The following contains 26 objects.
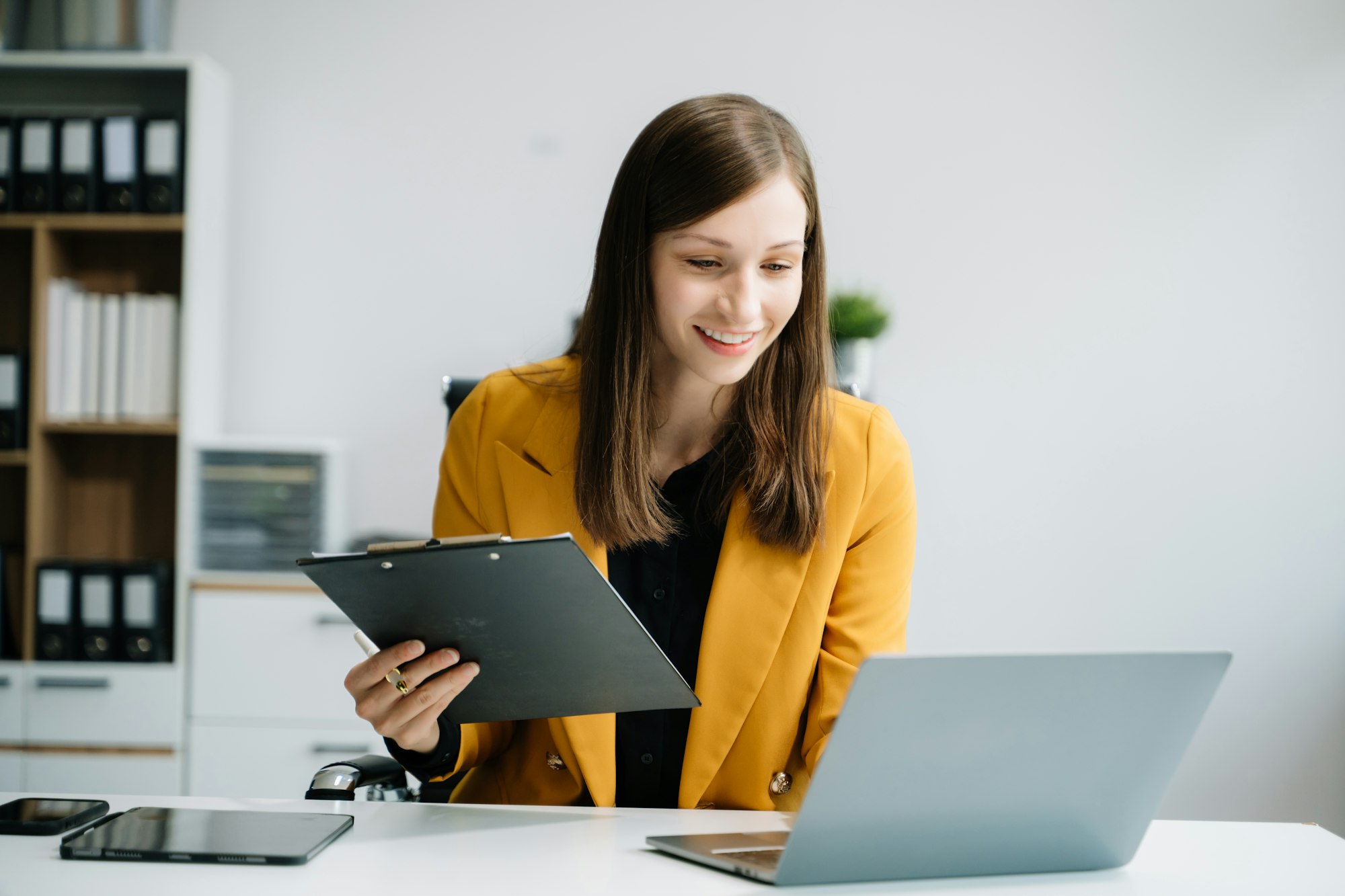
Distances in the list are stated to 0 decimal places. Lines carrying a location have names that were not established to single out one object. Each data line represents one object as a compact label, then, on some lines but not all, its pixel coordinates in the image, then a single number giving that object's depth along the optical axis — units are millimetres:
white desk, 780
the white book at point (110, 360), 2641
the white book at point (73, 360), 2629
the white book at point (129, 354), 2645
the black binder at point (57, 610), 2570
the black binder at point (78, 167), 2609
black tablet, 815
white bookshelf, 2555
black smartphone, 873
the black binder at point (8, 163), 2621
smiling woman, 1189
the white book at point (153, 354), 2648
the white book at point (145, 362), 2646
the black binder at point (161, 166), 2621
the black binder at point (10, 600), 2672
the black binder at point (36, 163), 2615
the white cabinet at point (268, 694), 2529
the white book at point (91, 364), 2643
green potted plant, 2604
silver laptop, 716
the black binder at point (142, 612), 2562
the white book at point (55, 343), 2613
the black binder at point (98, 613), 2572
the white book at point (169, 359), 2652
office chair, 1132
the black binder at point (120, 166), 2607
